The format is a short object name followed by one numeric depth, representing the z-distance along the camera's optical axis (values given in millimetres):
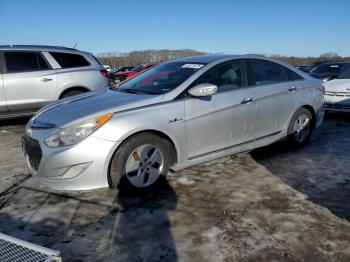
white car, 8594
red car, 19597
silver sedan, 3621
